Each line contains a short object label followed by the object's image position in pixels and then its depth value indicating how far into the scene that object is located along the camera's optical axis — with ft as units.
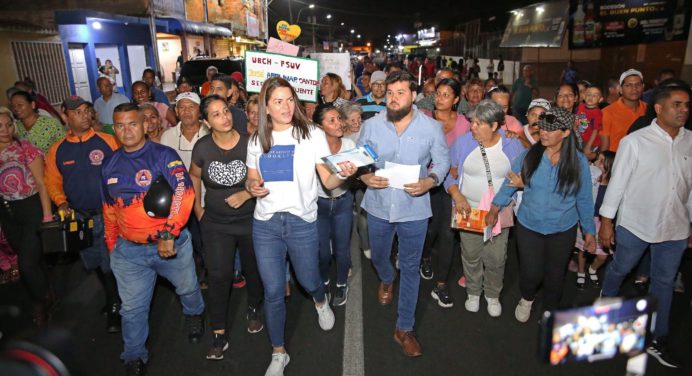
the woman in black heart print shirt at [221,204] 12.42
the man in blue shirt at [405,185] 12.18
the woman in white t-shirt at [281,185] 11.13
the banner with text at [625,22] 47.29
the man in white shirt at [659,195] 11.52
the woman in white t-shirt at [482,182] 13.47
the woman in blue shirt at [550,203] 12.16
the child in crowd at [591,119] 20.88
